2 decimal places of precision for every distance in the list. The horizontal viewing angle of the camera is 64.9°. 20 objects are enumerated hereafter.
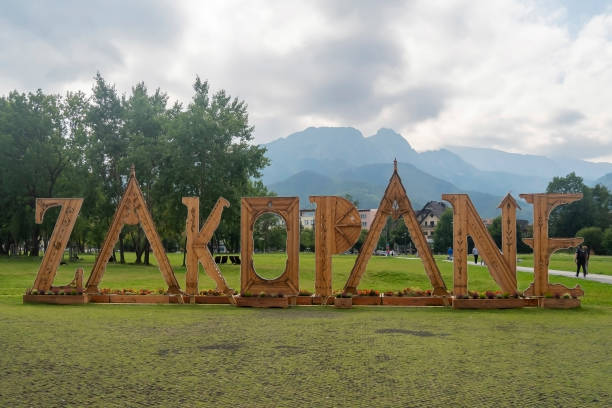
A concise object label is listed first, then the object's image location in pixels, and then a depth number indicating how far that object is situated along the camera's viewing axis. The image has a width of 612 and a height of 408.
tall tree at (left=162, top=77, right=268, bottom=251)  36.41
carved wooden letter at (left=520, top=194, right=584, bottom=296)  13.77
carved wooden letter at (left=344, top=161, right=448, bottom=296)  14.04
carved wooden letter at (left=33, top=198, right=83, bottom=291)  14.55
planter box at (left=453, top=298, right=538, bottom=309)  13.36
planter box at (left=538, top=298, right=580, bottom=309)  13.49
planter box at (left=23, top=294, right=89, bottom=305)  14.20
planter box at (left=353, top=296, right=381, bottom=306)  13.94
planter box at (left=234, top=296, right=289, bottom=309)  13.55
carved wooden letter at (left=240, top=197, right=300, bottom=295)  13.95
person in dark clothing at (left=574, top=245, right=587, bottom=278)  26.52
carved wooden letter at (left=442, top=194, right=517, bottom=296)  13.73
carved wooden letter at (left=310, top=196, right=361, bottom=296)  13.84
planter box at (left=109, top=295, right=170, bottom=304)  14.30
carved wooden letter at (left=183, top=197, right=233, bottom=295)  14.34
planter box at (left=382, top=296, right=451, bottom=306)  13.78
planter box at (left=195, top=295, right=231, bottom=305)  14.22
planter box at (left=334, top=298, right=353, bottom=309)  13.64
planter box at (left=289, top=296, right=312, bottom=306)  14.02
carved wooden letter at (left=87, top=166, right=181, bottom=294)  14.79
